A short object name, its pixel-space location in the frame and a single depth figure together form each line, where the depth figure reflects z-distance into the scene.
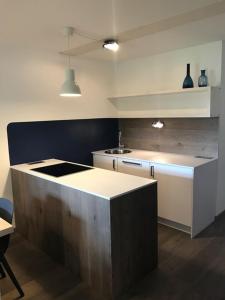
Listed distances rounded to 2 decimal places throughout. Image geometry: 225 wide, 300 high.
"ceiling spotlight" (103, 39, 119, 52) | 2.76
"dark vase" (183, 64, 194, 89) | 3.14
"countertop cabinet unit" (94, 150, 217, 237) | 2.86
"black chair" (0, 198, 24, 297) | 1.87
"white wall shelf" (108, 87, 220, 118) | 3.03
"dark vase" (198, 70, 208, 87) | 3.04
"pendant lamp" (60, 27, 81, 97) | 2.57
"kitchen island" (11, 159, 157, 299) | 1.94
